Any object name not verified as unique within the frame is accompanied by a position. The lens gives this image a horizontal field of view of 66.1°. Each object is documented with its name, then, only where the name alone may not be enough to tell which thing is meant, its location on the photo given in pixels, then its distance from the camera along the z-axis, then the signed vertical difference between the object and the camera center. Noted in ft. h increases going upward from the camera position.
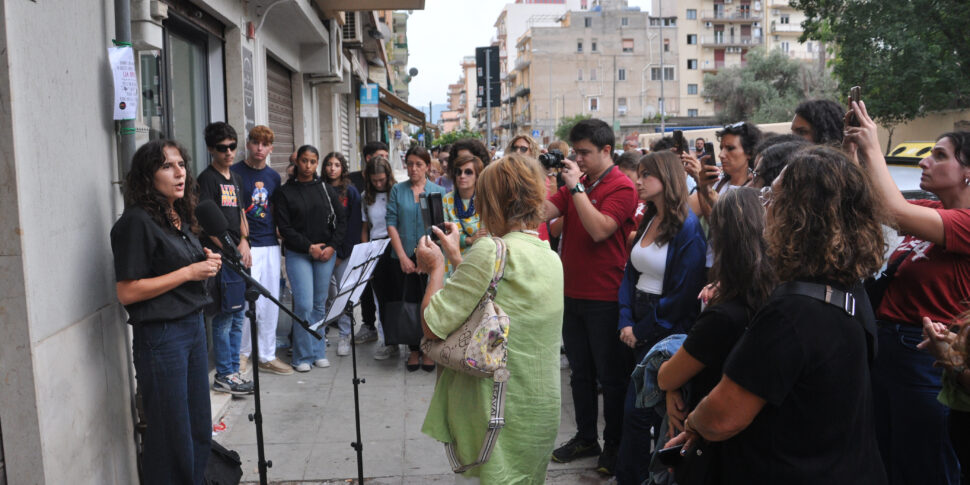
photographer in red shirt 14.90 -1.97
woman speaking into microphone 11.57 -1.69
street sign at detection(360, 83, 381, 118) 60.59 +6.88
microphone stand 11.78 -2.11
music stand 13.67 -1.81
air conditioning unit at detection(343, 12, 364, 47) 49.44 +10.34
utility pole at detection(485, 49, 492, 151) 58.29 +7.67
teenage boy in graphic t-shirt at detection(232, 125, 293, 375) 21.42 -1.18
